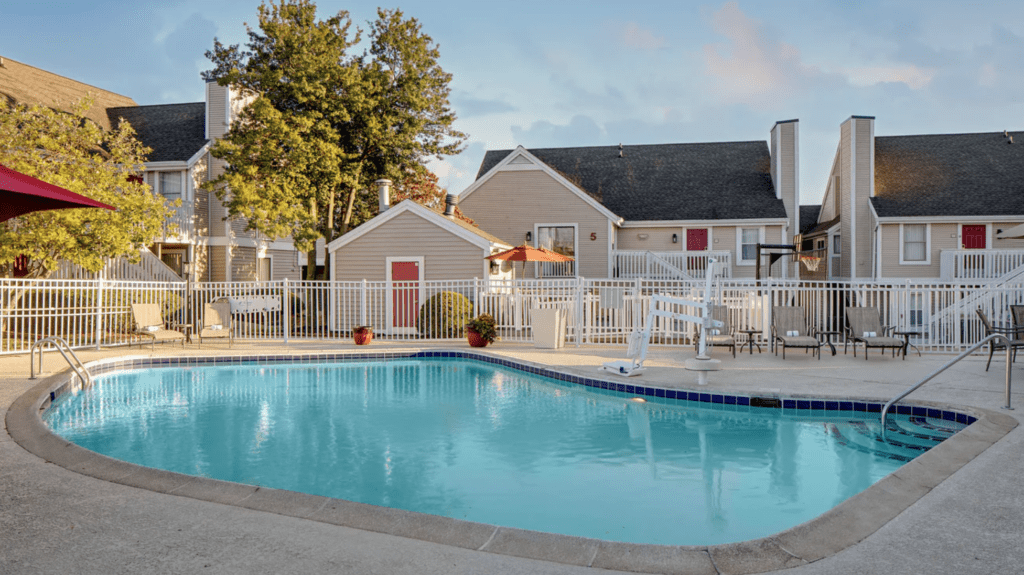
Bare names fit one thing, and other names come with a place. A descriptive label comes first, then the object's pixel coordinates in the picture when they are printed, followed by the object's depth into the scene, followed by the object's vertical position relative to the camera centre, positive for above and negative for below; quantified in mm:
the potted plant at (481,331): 14734 -920
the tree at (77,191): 14742 +2223
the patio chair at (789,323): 12781 -691
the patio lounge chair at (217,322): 15156 -695
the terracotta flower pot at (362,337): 15656 -1096
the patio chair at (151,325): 14211 -708
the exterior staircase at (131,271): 20203 +663
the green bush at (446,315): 16516 -624
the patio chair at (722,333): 12633 -914
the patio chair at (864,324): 12620 -706
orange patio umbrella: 16594 +876
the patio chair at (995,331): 10443 -743
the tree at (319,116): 21719 +6084
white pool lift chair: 9084 -838
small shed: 18359 +976
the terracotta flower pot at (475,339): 14758 -1101
